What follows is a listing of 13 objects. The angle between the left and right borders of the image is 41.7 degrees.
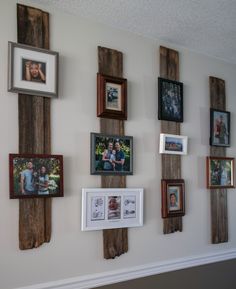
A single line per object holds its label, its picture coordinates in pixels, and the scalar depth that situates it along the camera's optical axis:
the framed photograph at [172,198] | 2.02
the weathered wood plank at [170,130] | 2.06
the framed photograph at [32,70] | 1.55
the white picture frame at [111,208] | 1.74
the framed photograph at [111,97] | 1.81
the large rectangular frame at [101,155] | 1.78
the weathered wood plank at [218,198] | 2.28
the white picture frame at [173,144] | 2.04
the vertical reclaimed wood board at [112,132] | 1.80
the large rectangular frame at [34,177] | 1.53
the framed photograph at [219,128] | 2.31
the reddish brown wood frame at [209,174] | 2.25
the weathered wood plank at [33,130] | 1.56
